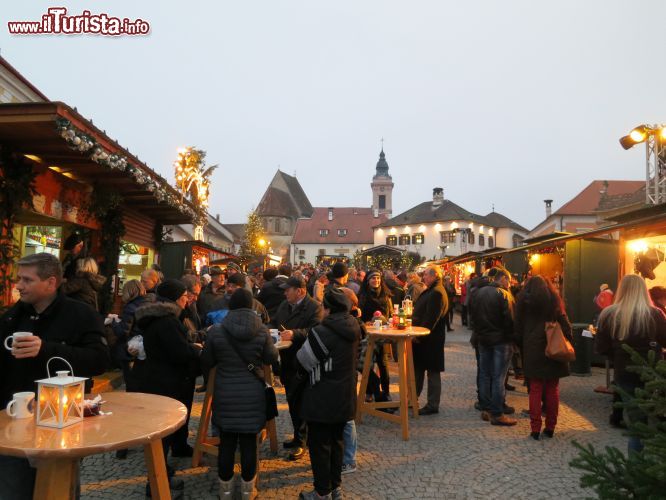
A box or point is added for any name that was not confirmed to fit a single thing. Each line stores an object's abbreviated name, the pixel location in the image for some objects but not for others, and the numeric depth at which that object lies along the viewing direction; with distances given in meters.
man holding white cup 2.61
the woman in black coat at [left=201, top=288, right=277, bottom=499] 3.64
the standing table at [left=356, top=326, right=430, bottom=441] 5.52
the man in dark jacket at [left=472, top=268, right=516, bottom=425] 6.04
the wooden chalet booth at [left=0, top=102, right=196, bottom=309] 5.51
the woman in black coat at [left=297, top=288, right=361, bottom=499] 3.73
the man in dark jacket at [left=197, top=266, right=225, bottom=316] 7.98
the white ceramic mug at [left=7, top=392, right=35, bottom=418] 2.44
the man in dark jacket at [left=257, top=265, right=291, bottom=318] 6.90
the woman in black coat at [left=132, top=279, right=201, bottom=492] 3.88
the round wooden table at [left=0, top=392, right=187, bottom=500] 2.11
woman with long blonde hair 4.61
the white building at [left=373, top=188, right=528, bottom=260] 63.28
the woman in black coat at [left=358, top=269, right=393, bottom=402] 7.07
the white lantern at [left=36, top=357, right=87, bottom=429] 2.33
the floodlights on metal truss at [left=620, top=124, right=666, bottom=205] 15.62
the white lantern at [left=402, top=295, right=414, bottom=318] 7.41
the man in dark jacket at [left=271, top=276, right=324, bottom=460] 4.88
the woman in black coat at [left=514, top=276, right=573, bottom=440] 5.42
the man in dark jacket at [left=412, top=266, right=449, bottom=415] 6.42
